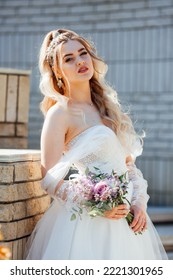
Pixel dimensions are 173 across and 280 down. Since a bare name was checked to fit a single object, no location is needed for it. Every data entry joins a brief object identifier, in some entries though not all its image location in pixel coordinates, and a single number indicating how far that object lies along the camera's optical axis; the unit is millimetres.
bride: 3748
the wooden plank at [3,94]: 5918
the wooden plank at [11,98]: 5969
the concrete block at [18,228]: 3779
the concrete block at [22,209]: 3777
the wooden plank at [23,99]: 6035
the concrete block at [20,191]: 3779
